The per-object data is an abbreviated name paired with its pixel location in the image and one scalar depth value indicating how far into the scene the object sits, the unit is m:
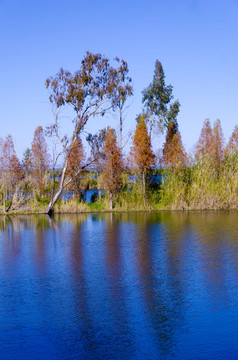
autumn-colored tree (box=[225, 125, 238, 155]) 28.60
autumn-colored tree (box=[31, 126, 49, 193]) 38.03
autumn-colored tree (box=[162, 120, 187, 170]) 27.50
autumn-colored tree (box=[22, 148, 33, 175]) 37.66
